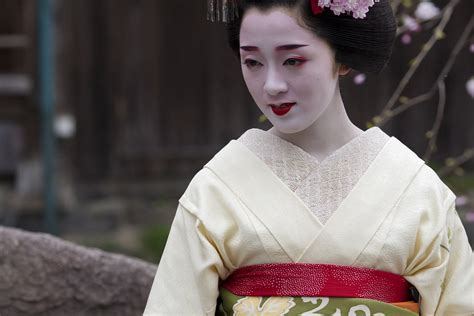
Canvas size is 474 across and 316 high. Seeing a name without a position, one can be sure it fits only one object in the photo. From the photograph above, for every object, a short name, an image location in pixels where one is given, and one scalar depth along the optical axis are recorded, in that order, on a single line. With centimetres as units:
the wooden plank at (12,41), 1320
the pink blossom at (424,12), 703
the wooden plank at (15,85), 1286
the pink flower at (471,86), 678
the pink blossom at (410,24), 635
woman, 392
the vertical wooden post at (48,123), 1214
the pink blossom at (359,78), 613
